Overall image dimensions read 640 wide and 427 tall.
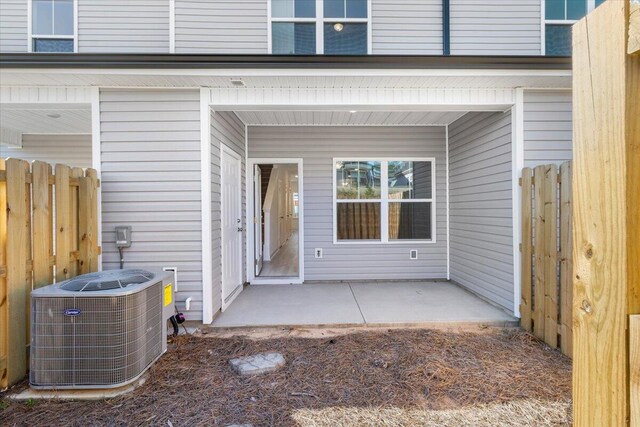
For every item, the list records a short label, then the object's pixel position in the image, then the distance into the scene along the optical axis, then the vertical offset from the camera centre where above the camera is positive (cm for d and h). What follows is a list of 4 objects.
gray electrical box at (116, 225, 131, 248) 369 -25
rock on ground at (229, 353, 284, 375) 279 -134
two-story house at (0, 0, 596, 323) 350 +130
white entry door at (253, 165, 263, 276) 589 -2
